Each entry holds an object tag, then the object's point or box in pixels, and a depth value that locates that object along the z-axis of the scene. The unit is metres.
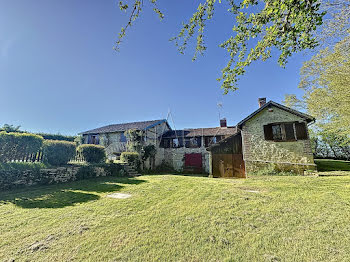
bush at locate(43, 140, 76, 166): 8.02
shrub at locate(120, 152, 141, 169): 12.62
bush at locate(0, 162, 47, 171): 6.11
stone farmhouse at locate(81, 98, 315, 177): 9.66
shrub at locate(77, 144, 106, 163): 10.53
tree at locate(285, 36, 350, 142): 7.57
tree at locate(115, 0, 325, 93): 2.52
